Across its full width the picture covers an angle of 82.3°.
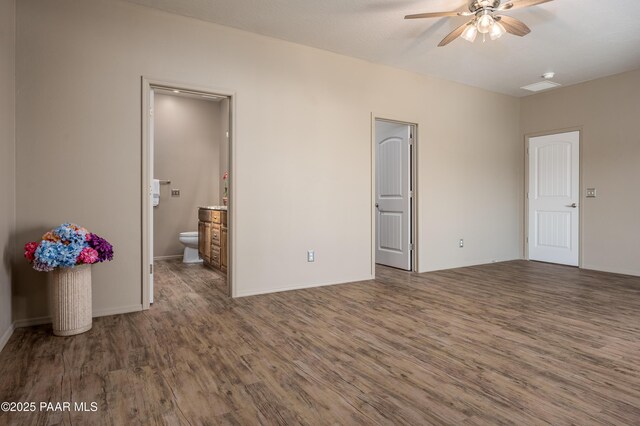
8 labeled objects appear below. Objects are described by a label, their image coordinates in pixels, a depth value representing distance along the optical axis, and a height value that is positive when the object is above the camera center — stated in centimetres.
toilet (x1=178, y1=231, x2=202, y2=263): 582 -60
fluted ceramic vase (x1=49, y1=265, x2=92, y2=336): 263 -66
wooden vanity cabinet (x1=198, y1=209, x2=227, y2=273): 468 -38
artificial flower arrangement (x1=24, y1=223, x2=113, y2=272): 253 -28
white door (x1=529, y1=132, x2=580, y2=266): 563 +20
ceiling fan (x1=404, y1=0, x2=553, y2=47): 289 +157
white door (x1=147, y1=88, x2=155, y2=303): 334 +8
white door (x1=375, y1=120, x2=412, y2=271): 518 +23
